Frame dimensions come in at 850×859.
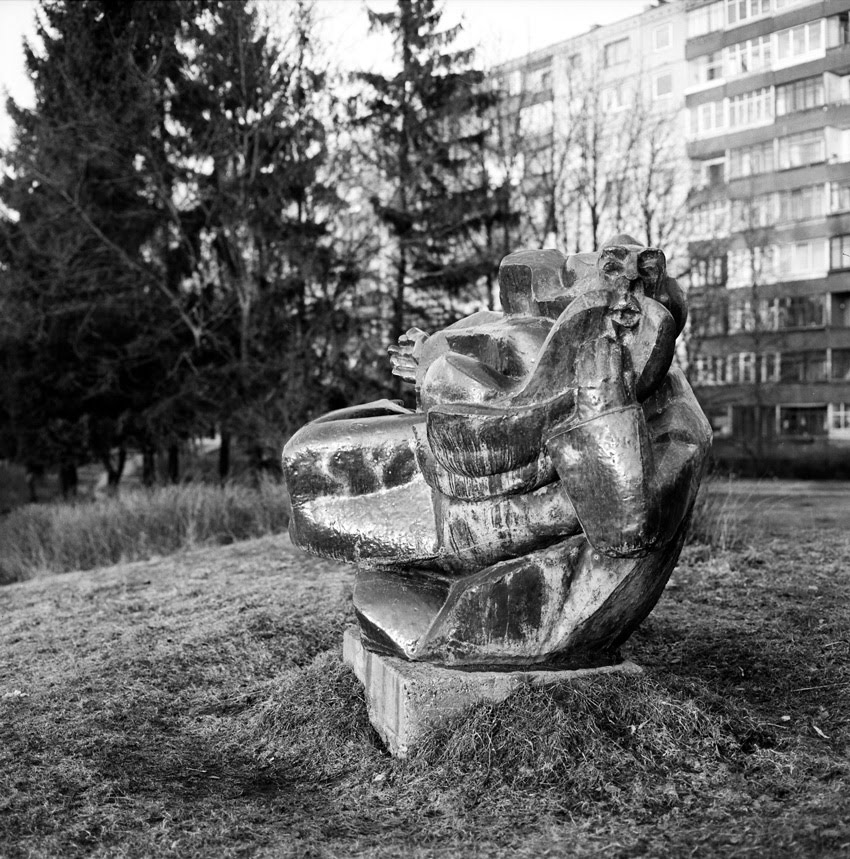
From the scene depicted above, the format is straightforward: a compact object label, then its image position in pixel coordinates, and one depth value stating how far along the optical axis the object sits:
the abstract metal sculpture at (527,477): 2.92
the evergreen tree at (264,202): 17.25
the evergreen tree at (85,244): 17.72
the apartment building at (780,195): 27.66
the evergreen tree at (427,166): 18.31
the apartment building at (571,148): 20.20
